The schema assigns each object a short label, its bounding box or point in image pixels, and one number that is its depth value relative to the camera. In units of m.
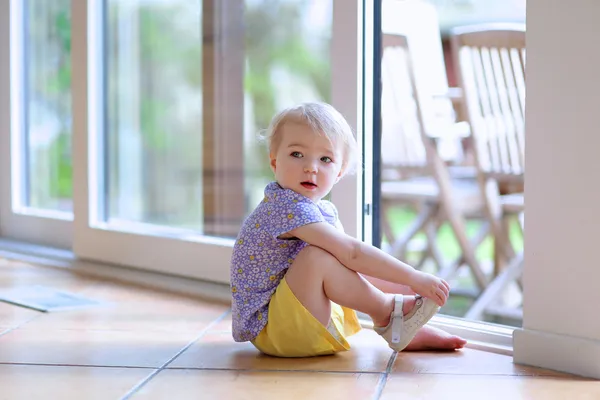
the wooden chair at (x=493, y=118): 2.88
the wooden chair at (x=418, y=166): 3.13
